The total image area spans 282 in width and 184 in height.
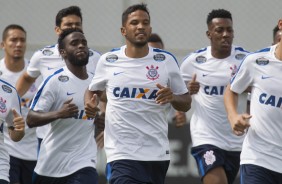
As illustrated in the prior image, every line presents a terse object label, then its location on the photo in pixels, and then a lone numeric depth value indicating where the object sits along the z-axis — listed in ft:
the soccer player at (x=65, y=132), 62.80
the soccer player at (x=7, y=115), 59.06
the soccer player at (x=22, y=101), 77.82
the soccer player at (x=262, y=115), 53.93
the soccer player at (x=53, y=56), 73.77
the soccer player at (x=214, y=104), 71.05
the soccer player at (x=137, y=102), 58.34
